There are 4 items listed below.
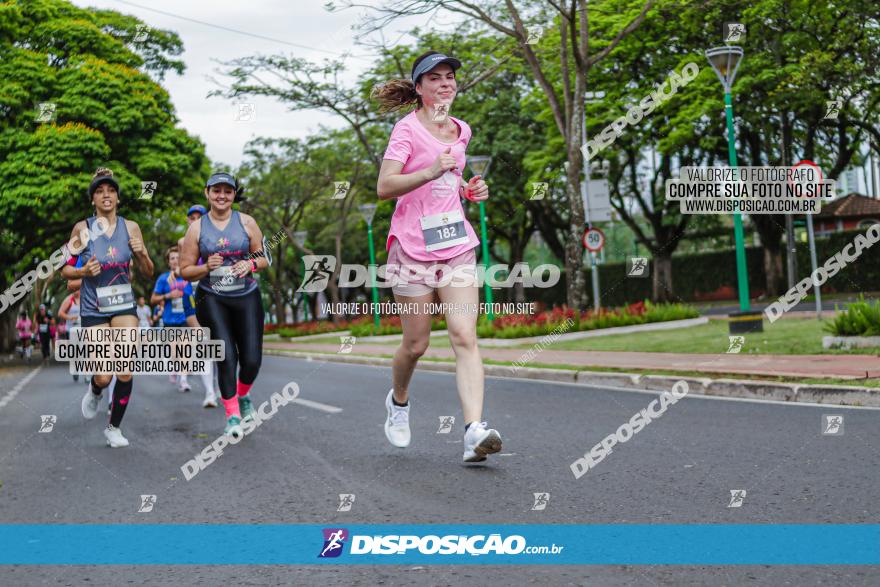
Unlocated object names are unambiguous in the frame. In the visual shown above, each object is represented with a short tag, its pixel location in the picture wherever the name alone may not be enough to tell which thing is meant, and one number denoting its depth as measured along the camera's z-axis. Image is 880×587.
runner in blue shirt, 10.08
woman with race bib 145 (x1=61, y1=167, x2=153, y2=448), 6.91
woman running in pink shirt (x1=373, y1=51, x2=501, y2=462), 4.99
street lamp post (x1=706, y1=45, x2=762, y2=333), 15.66
